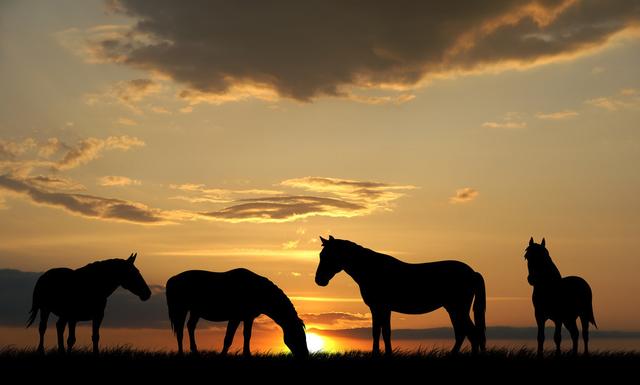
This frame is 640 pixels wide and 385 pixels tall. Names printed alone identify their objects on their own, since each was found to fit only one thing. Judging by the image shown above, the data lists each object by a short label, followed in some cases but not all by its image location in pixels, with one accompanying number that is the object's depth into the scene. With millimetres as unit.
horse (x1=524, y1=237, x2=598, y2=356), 21594
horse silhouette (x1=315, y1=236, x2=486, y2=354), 21078
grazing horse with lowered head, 22703
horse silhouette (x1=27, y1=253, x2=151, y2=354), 22078
